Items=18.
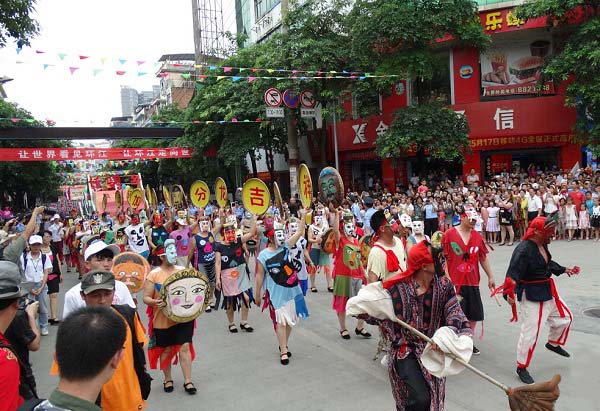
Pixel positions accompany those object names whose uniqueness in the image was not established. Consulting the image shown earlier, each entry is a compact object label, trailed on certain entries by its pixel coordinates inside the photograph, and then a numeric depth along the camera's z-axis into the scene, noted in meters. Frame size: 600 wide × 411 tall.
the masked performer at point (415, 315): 3.40
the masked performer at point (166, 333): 5.22
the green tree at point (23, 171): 29.79
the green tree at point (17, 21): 11.16
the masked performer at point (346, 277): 6.84
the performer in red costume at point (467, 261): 5.75
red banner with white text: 24.61
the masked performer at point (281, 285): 6.10
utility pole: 23.41
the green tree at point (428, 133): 19.31
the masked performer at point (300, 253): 7.19
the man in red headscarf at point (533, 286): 5.03
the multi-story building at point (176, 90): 59.28
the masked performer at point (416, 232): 6.48
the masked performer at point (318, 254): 9.44
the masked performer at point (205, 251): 8.54
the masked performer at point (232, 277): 7.62
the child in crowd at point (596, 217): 13.39
